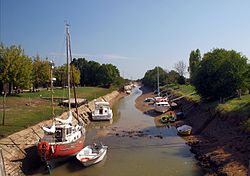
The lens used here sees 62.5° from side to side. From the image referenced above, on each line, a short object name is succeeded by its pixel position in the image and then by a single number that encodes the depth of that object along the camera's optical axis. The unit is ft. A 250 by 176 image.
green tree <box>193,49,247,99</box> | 92.77
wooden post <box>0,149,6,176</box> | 30.55
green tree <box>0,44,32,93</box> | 123.89
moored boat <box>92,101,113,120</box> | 114.95
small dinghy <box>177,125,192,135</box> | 79.73
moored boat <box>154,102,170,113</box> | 126.44
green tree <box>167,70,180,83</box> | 294.56
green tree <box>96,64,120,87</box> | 295.19
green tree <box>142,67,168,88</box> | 307.98
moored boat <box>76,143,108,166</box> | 55.85
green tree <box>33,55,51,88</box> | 165.90
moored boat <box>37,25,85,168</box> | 53.22
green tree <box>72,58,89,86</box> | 319.44
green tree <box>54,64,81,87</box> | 222.48
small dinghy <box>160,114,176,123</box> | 101.86
